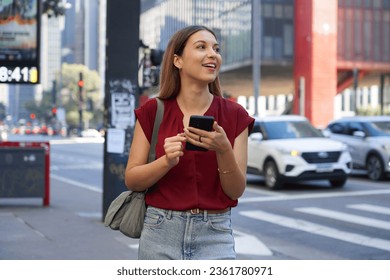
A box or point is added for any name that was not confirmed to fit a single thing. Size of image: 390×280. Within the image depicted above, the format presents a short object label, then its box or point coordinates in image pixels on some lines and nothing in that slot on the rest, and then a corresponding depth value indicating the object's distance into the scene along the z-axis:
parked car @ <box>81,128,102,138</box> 92.31
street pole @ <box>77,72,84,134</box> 53.34
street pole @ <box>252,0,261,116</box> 32.56
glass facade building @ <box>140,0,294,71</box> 56.50
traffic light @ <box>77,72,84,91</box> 53.34
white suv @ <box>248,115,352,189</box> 16.02
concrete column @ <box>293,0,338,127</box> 56.48
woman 2.85
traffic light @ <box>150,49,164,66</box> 13.09
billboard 9.80
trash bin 12.66
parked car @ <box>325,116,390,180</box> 18.22
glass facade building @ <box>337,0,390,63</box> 55.84
